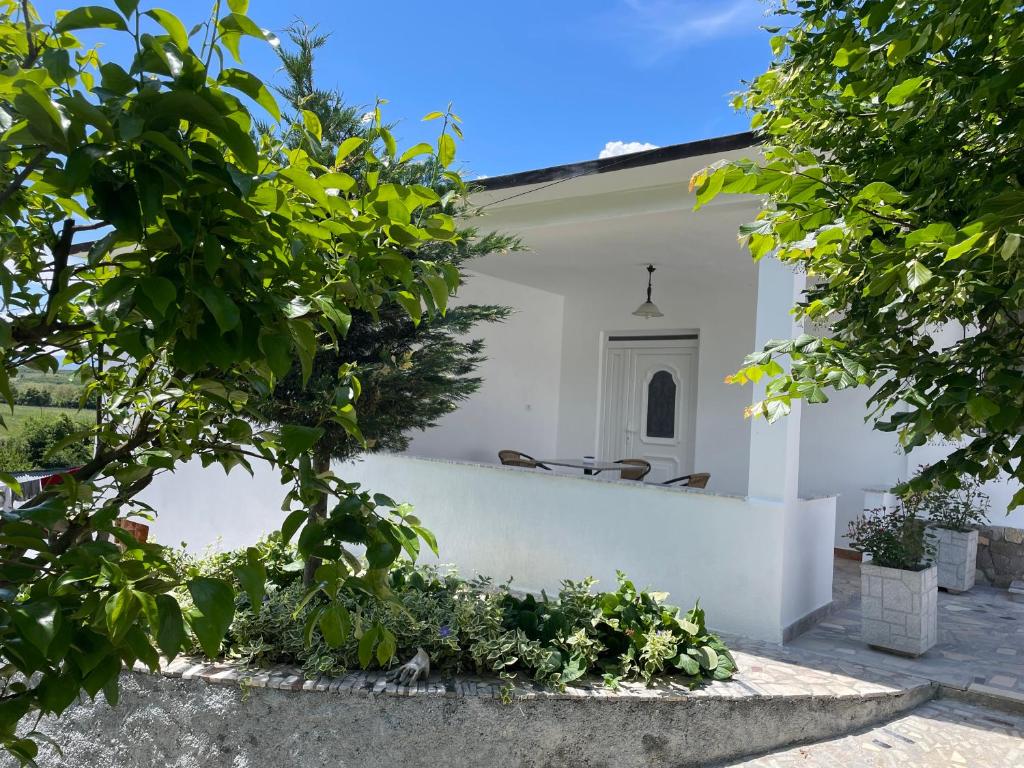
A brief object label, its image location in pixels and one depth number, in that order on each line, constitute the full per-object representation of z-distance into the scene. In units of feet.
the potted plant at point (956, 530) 24.53
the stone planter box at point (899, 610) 16.92
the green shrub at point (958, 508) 25.02
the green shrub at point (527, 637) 12.35
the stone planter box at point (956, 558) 24.49
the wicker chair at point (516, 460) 27.37
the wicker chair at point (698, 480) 26.50
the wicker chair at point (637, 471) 27.32
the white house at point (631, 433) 17.51
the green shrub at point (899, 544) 17.31
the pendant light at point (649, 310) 27.58
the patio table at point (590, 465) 26.13
